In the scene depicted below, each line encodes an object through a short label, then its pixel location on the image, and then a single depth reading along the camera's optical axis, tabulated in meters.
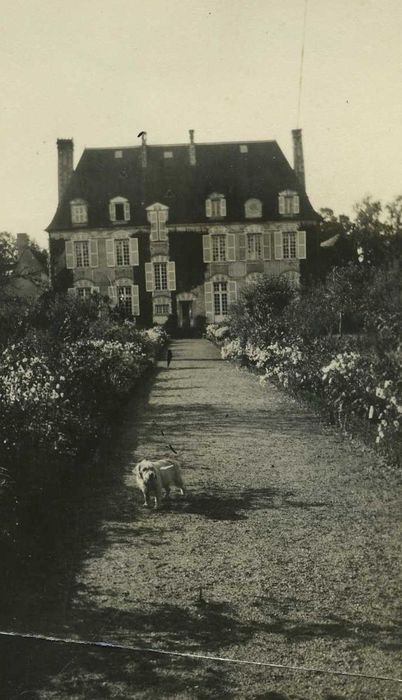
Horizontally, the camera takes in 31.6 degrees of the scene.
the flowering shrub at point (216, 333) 25.75
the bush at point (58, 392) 5.81
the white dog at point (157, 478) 6.06
